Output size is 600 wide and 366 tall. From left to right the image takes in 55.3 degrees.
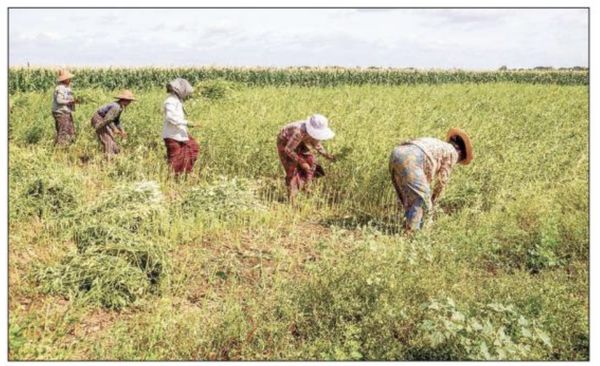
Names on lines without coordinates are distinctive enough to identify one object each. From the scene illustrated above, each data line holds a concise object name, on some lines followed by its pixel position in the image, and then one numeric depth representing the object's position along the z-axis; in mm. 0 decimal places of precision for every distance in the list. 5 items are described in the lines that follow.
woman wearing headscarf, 6543
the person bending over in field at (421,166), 4922
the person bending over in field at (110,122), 7508
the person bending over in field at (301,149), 5719
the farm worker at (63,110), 8195
